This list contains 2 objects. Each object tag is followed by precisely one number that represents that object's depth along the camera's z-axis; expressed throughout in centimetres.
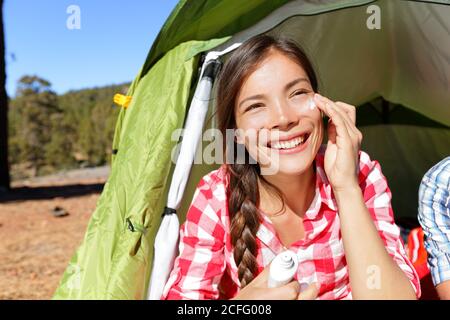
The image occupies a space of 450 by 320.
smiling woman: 122
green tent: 148
